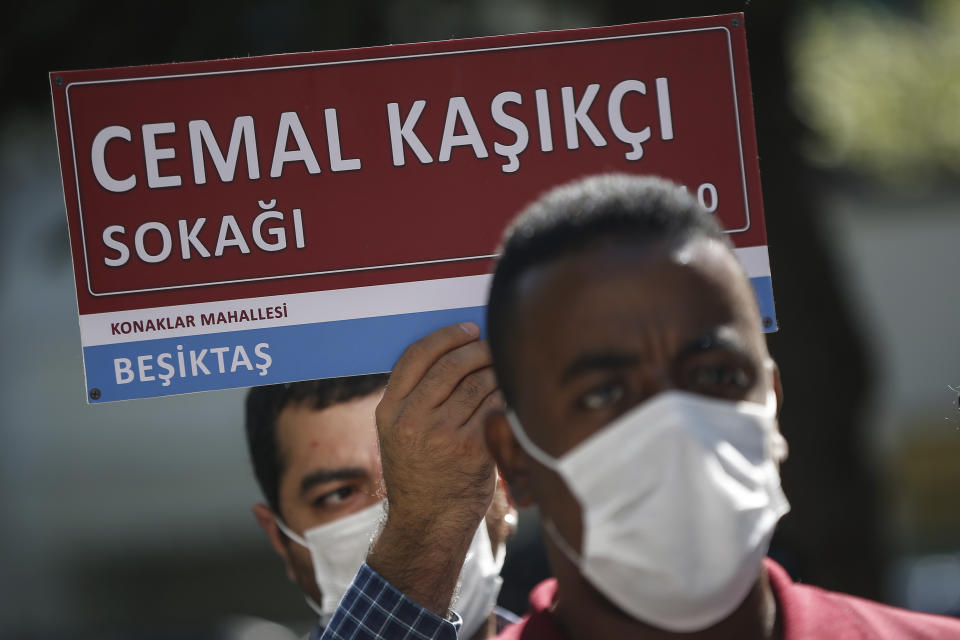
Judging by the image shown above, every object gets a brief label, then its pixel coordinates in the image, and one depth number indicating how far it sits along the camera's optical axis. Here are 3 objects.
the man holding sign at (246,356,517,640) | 6.01
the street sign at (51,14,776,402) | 4.96
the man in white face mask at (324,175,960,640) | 3.52
